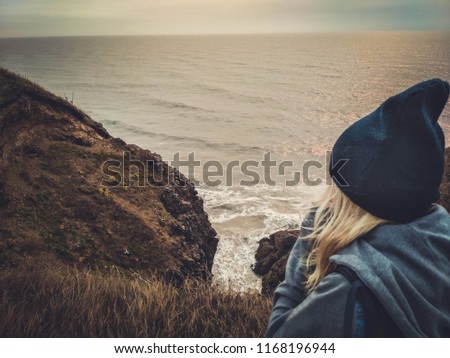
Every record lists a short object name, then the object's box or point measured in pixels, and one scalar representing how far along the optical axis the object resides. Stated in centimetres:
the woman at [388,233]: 130
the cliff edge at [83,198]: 573
